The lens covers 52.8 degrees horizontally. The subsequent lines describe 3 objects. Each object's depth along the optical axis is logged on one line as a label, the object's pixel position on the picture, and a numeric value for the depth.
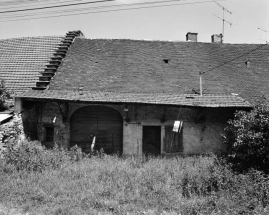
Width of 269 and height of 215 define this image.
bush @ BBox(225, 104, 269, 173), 8.08
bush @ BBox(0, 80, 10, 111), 10.92
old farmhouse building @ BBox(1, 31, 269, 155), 10.73
